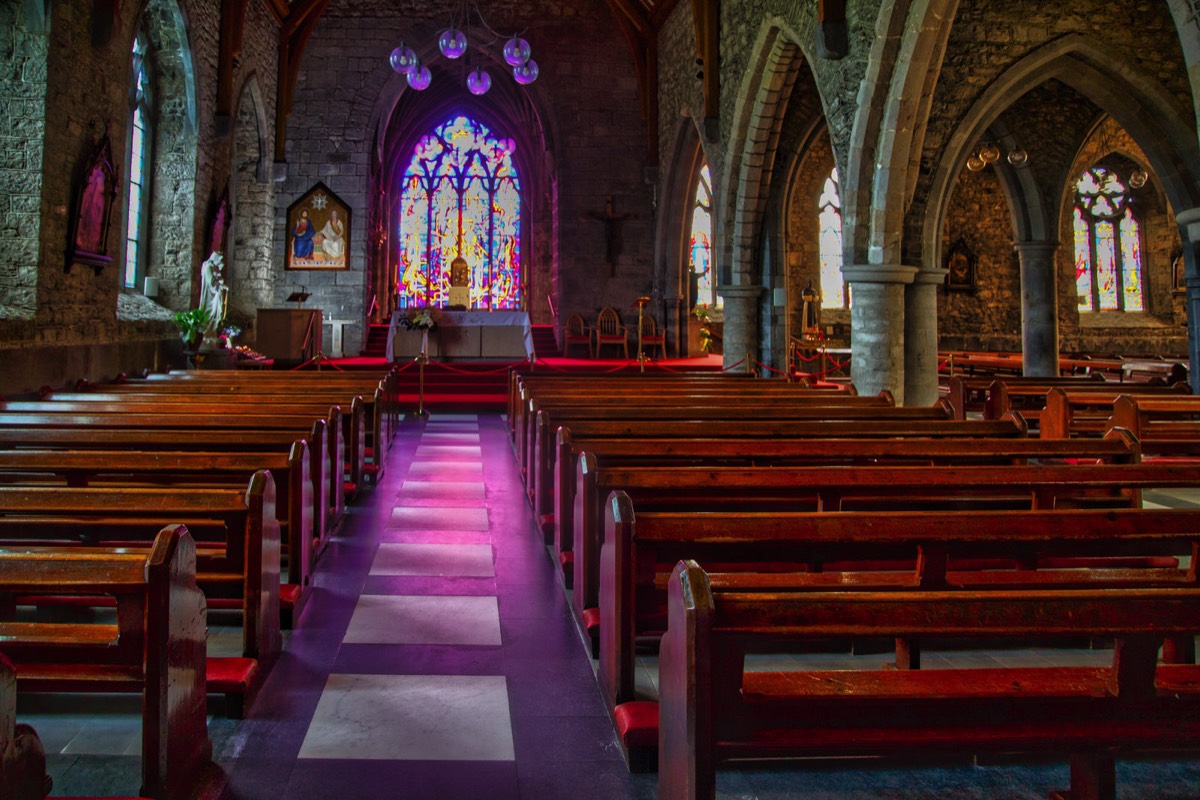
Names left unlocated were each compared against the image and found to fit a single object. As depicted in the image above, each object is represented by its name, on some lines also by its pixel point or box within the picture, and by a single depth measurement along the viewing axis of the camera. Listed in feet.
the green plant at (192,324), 35.17
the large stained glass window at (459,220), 78.23
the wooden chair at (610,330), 53.88
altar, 49.21
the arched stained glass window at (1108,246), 64.54
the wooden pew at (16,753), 4.14
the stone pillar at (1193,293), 30.45
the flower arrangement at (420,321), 46.73
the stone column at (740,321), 44.01
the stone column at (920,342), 30.01
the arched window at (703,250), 65.41
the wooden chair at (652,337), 54.80
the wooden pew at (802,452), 12.24
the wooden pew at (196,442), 12.93
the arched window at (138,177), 36.81
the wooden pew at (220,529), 8.29
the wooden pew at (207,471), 10.79
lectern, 44.93
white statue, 36.91
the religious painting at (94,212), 27.32
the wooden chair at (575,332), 54.75
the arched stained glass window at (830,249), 63.36
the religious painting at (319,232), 53.78
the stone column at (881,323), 28.76
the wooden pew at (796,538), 7.43
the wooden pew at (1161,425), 17.47
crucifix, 55.98
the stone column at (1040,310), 44.47
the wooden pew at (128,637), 5.98
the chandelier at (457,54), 36.47
